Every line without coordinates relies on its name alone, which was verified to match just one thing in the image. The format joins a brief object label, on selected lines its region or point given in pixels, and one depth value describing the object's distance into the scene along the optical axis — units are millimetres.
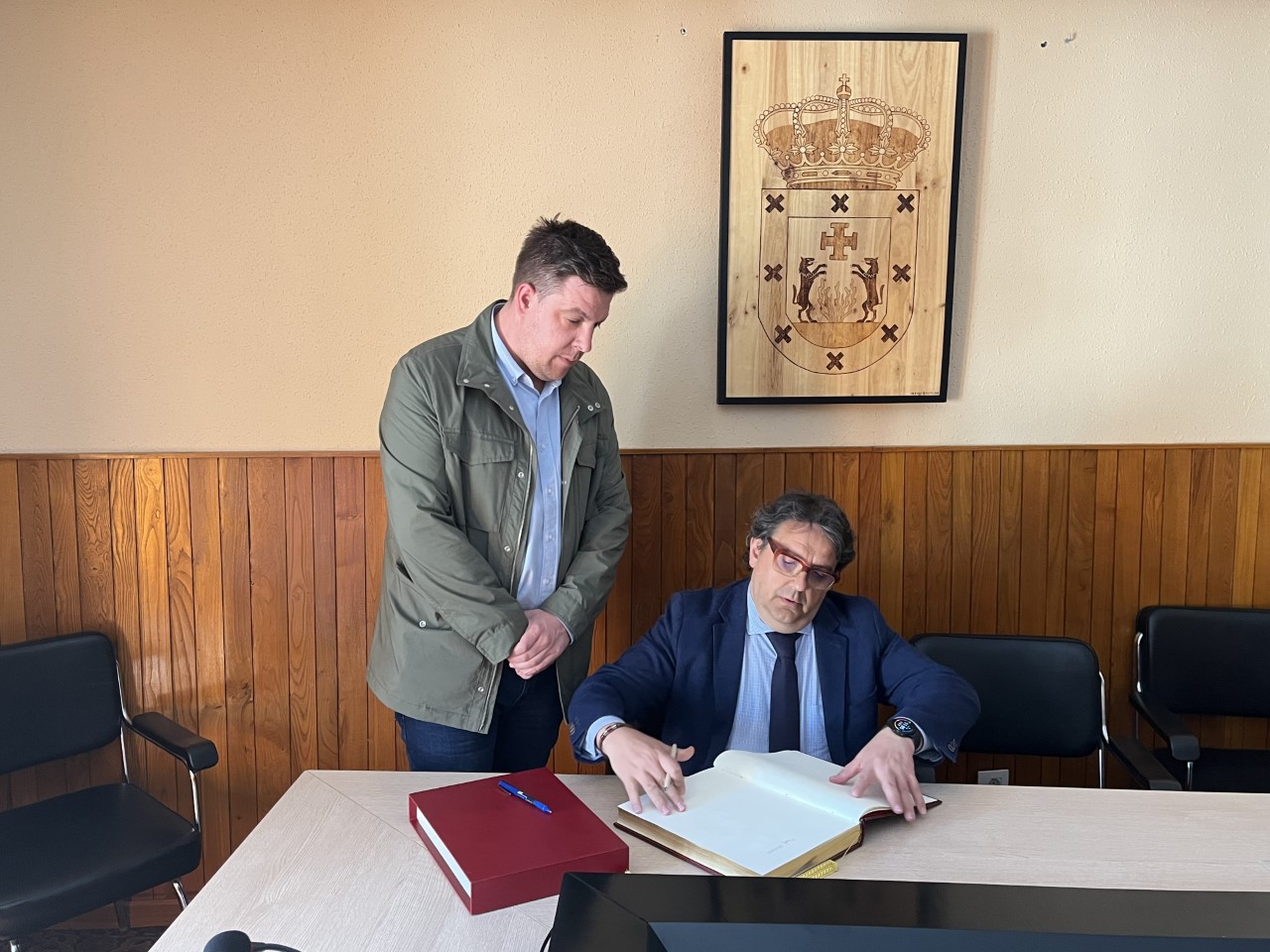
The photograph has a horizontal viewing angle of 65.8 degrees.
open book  1385
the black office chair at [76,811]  2072
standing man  2020
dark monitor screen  666
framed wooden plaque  2596
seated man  1871
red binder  1326
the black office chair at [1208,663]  2695
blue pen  1513
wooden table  1276
